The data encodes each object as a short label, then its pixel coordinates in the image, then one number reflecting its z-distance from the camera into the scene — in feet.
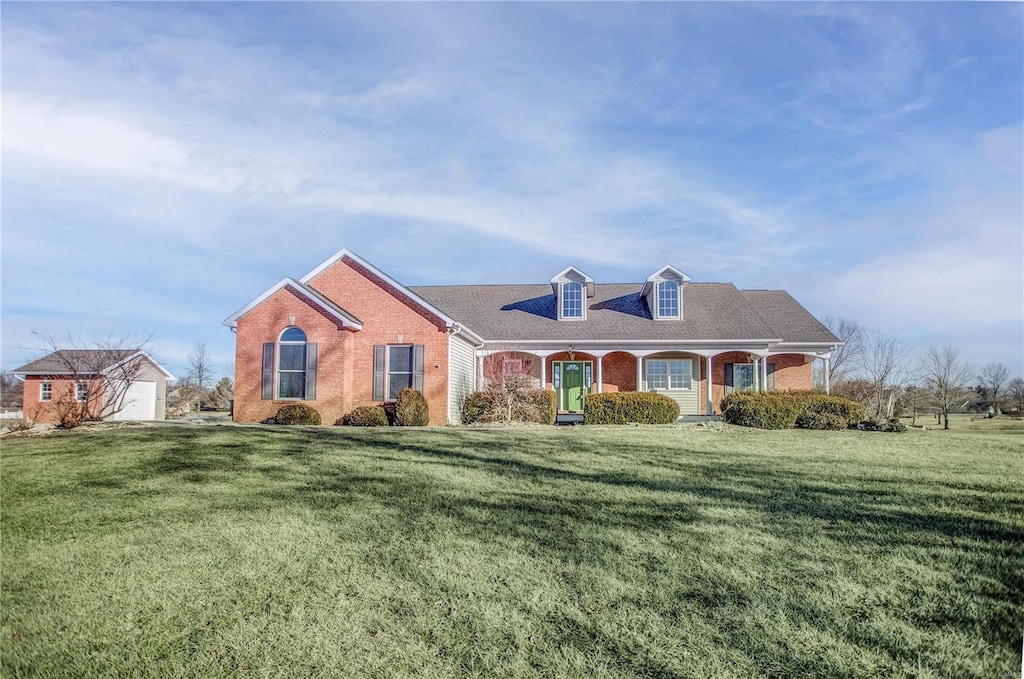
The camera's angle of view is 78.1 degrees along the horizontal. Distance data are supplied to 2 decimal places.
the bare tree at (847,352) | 113.39
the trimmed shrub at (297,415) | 58.23
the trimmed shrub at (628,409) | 61.41
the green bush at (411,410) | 58.80
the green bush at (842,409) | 58.29
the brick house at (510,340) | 60.85
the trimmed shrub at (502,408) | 62.23
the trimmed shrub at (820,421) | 57.16
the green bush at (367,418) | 58.54
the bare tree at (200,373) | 137.49
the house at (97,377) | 50.16
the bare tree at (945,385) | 89.92
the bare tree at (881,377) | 86.28
